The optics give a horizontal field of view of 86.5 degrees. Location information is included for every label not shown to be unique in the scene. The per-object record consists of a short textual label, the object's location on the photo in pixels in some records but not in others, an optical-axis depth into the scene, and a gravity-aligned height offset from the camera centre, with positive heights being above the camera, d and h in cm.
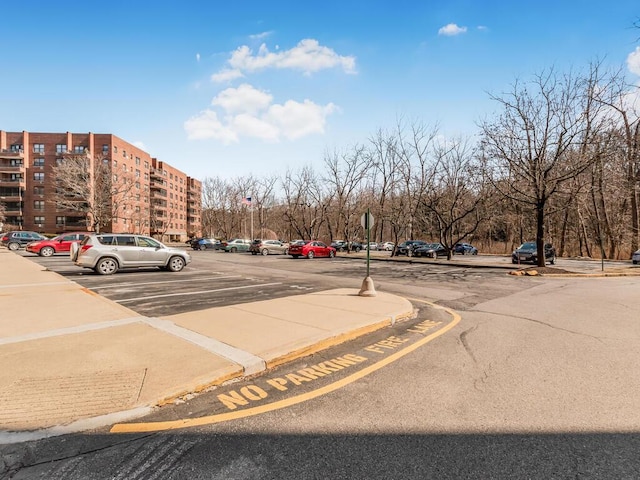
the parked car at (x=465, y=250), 4525 -159
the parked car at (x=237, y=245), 4222 -112
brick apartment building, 7050 +1237
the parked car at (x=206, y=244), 4603 -103
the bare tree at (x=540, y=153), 1870 +498
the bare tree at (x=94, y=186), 5071 +780
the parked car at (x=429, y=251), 3461 -136
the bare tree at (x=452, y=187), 2847 +474
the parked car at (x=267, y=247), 3639 -113
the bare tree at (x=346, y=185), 3978 +631
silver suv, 1453 -80
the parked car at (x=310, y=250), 3061 -118
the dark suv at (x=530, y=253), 2673 -119
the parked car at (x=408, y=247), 3629 -107
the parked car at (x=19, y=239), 3369 -38
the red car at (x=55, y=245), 2555 -73
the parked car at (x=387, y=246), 5988 -151
